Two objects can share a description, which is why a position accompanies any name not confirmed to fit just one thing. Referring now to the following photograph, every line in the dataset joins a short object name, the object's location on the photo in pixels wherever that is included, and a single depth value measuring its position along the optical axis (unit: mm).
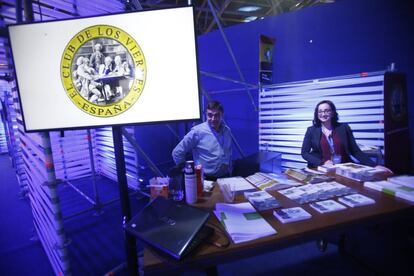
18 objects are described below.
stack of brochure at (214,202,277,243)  962
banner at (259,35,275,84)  3587
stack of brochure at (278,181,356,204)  1301
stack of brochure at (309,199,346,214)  1152
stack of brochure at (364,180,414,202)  1253
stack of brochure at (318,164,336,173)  1788
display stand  1184
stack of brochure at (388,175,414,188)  1400
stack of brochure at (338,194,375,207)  1196
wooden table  848
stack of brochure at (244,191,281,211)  1213
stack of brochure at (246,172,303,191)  1493
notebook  850
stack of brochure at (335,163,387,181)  1558
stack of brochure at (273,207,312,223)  1078
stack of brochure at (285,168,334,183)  1573
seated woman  2471
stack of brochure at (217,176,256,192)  1493
